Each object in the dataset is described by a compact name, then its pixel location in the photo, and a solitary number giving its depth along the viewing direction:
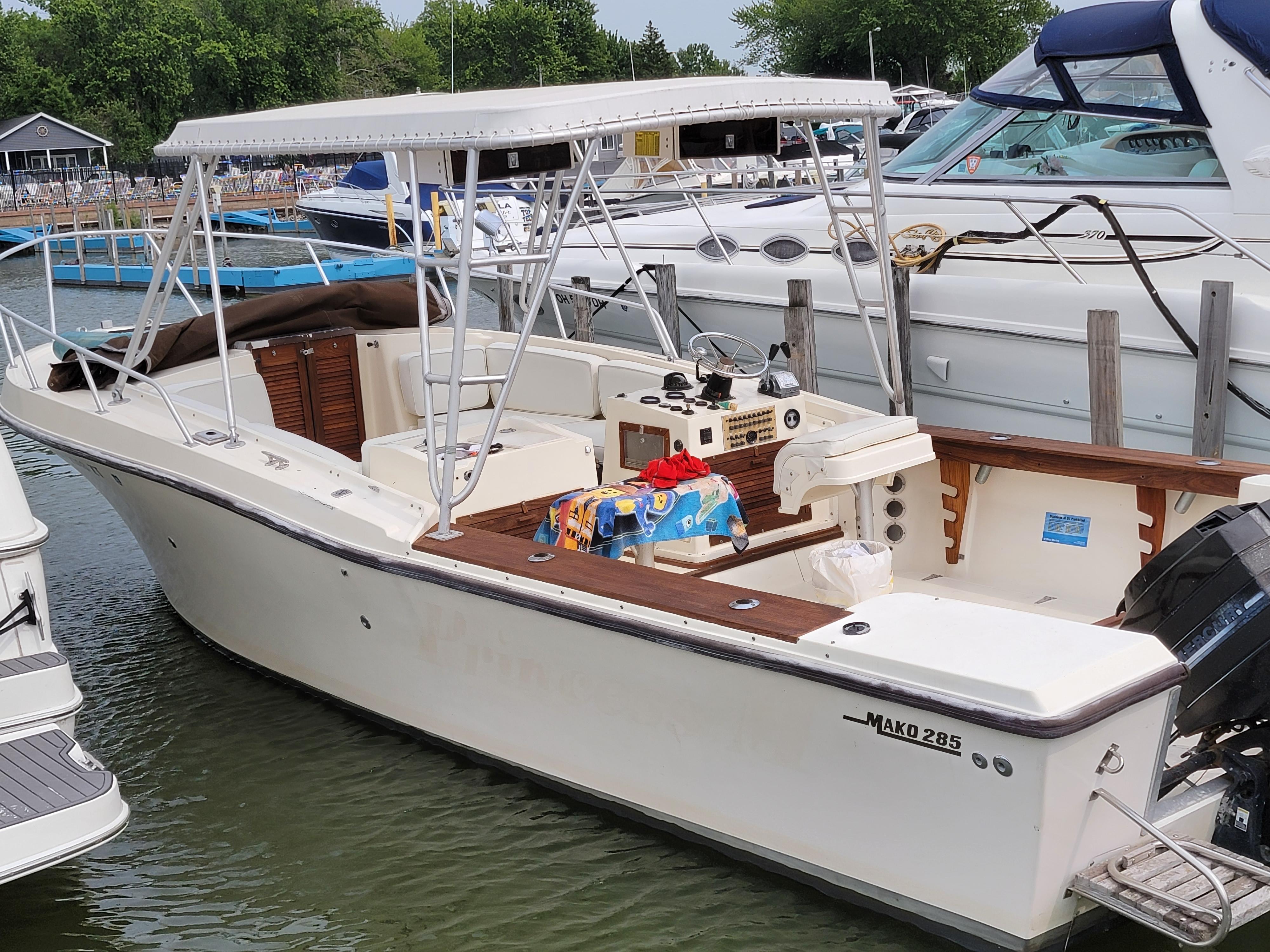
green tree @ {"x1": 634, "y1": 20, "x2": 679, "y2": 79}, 60.88
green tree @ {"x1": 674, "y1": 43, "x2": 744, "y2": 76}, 68.50
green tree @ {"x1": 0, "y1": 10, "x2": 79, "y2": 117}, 49.44
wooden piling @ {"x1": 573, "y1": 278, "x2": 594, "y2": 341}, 8.51
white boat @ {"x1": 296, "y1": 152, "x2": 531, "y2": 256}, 23.09
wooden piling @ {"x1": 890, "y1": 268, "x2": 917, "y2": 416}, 6.68
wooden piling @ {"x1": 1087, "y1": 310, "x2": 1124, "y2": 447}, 5.74
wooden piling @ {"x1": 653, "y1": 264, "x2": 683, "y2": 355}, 7.87
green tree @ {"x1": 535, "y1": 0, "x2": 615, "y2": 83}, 67.50
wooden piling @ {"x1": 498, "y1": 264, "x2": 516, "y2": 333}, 9.18
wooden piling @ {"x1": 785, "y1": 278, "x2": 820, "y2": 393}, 6.88
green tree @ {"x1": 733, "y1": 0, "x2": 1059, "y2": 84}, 51.78
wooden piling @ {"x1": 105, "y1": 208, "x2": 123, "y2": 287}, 17.94
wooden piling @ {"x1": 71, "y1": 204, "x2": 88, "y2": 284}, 18.59
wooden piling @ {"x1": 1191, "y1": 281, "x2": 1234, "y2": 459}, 5.59
